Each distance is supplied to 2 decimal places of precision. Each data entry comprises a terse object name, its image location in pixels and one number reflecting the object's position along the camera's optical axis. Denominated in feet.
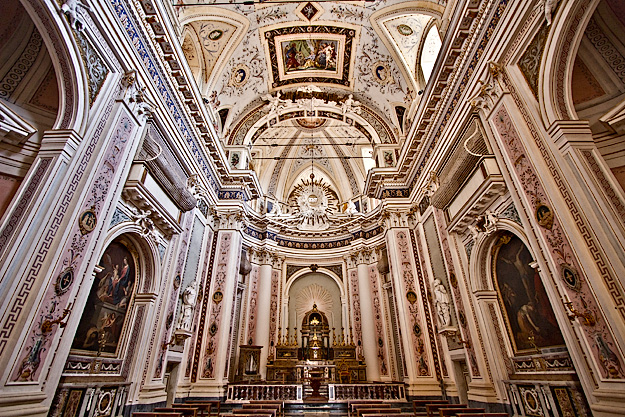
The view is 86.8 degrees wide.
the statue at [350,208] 58.49
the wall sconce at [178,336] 28.97
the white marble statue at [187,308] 30.25
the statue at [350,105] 46.91
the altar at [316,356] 43.83
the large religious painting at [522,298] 20.15
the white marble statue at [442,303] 30.89
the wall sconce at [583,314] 14.56
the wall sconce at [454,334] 28.17
